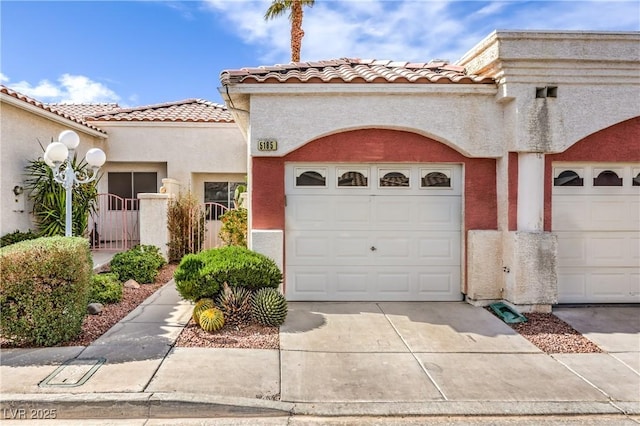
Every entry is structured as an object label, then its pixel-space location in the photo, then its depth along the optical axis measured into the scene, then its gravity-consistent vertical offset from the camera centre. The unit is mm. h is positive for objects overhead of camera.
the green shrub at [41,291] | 5484 -1066
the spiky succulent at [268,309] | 6570 -1550
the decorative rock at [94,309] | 7219 -1691
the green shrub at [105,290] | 7782 -1512
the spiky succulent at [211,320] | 6297 -1651
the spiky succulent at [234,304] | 6625 -1484
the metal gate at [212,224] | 13841 -450
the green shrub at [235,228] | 10859 -450
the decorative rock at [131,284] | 9289 -1624
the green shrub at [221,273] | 6613 -1003
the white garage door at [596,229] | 8148 -371
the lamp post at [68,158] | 7188 +970
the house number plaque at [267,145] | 7855 +1240
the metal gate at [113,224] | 13664 -433
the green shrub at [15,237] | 9913 -623
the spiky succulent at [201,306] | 6496 -1500
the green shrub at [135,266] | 9688 -1293
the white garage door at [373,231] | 8203 -412
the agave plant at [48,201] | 11164 +285
